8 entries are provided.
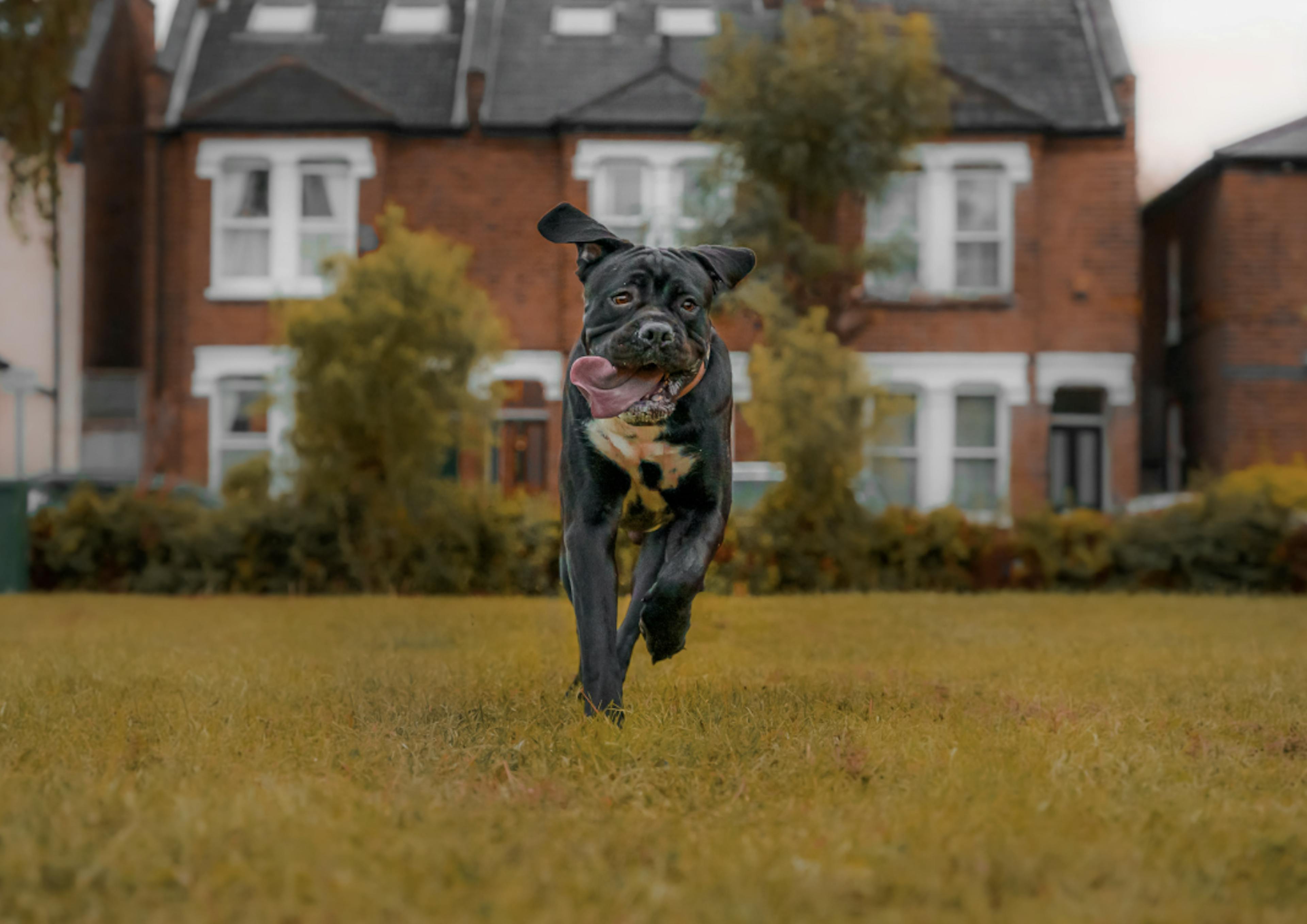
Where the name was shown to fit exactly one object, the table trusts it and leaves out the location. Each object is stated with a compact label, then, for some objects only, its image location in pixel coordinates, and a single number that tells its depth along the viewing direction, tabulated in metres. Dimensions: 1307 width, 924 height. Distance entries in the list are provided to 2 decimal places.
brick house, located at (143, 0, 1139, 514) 20.56
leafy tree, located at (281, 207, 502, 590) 13.64
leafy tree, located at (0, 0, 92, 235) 13.83
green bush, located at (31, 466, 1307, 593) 13.84
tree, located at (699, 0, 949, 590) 17.22
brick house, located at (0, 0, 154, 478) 20.44
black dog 4.54
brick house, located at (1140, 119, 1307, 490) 20.38
